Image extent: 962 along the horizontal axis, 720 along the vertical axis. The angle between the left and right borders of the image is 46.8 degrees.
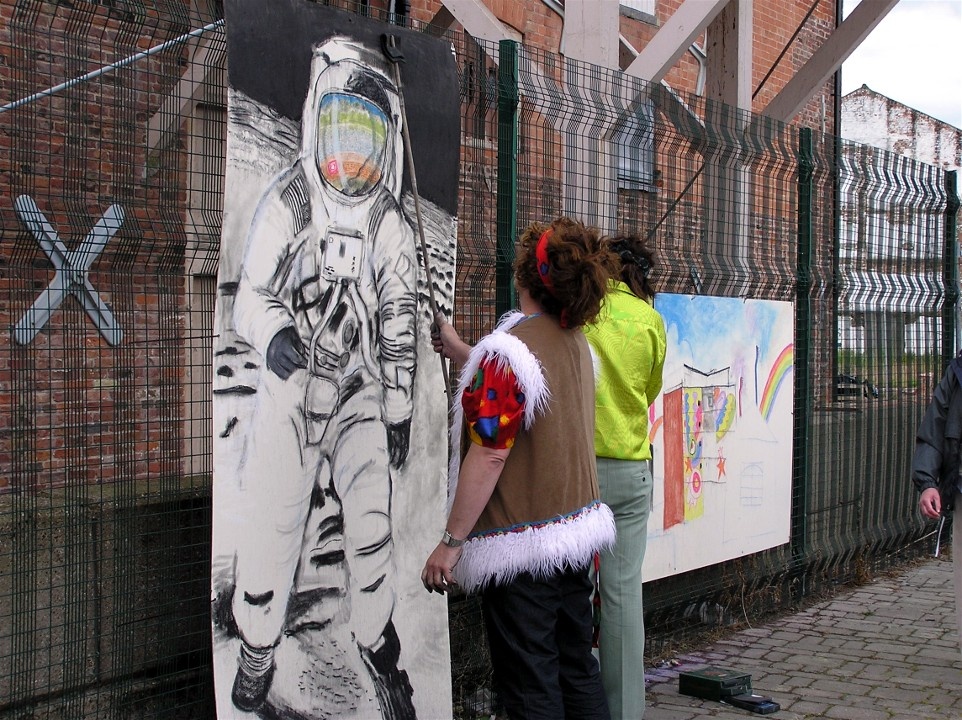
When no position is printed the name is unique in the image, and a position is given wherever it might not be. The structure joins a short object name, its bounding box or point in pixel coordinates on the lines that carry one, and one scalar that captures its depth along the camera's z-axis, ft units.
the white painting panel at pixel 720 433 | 18.69
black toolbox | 16.83
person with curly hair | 10.89
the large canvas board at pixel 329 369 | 11.90
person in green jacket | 13.85
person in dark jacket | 16.48
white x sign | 11.14
